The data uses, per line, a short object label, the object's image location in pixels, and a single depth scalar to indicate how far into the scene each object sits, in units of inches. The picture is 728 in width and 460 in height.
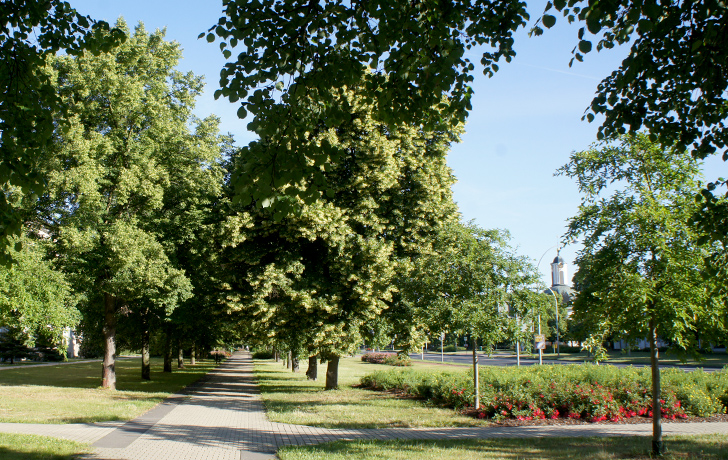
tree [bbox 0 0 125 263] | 262.4
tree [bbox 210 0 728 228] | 221.5
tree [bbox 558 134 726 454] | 352.2
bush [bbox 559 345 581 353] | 2619.8
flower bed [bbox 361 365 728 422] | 531.8
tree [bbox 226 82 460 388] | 690.8
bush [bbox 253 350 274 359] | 2664.9
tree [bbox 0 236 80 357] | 643.5
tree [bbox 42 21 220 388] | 756.0
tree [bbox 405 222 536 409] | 555.2
